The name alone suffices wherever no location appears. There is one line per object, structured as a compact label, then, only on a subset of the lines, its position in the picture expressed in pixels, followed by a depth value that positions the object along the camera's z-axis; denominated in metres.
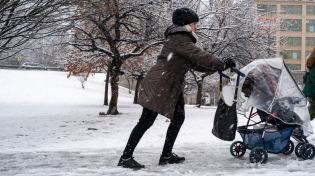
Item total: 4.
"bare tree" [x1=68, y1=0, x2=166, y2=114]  10.20
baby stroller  4.02
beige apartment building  56.25
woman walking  3.58
